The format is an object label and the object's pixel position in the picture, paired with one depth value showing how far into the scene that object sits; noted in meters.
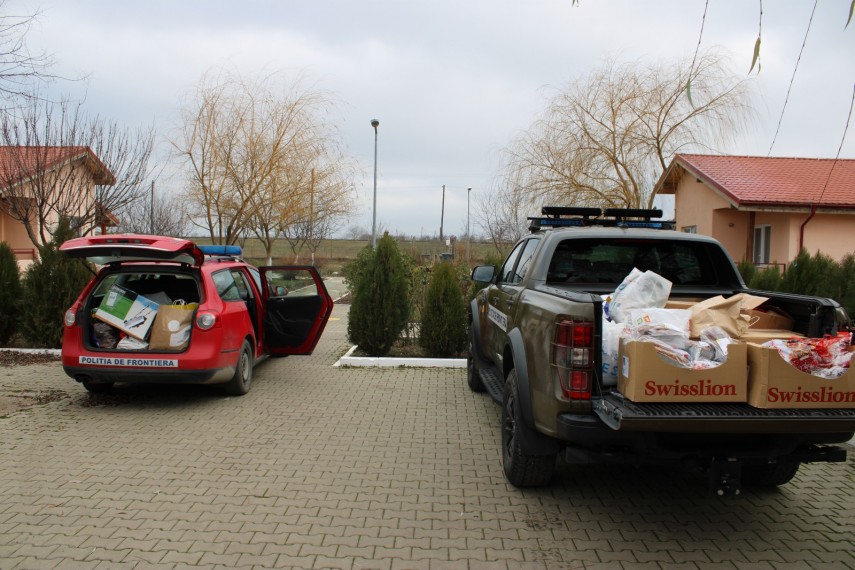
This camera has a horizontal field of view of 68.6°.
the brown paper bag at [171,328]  6.66
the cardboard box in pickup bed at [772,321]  4.22
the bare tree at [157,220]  24.14
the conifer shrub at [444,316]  10.02
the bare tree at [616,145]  19.83
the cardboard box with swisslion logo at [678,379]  3.38
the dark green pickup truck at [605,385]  3.38
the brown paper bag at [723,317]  3.71
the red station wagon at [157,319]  6.46
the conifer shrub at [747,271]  11.61
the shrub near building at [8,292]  10.18
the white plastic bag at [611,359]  3.75
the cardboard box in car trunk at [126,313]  6.77
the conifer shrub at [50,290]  9.78
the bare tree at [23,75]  6.89
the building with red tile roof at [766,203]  17.33
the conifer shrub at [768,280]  10.86
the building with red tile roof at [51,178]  10.58
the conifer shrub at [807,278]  10.96
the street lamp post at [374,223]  24.02
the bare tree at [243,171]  17.66
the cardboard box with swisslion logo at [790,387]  3.38
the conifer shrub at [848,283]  10.91
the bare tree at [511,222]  21.61
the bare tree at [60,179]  10.62
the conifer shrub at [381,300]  9.81
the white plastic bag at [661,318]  3.66
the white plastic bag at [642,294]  4.17
